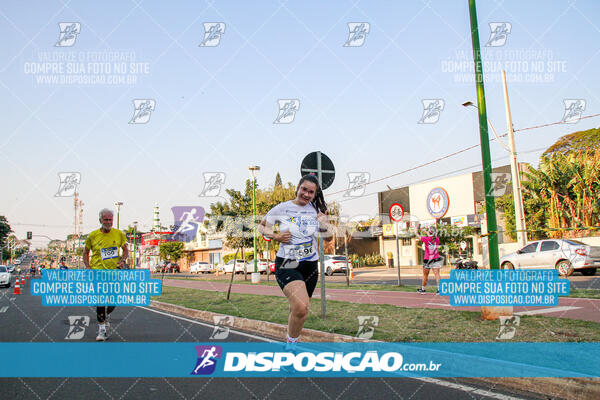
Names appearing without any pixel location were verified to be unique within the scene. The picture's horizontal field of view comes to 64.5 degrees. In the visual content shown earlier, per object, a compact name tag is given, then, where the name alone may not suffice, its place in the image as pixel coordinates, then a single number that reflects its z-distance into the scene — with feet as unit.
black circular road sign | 28.32
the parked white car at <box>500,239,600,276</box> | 50.60
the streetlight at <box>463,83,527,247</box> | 64.34
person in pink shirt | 40.55
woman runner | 15.51
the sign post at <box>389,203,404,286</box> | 51.47
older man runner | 22.91
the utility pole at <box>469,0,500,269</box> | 23.86
